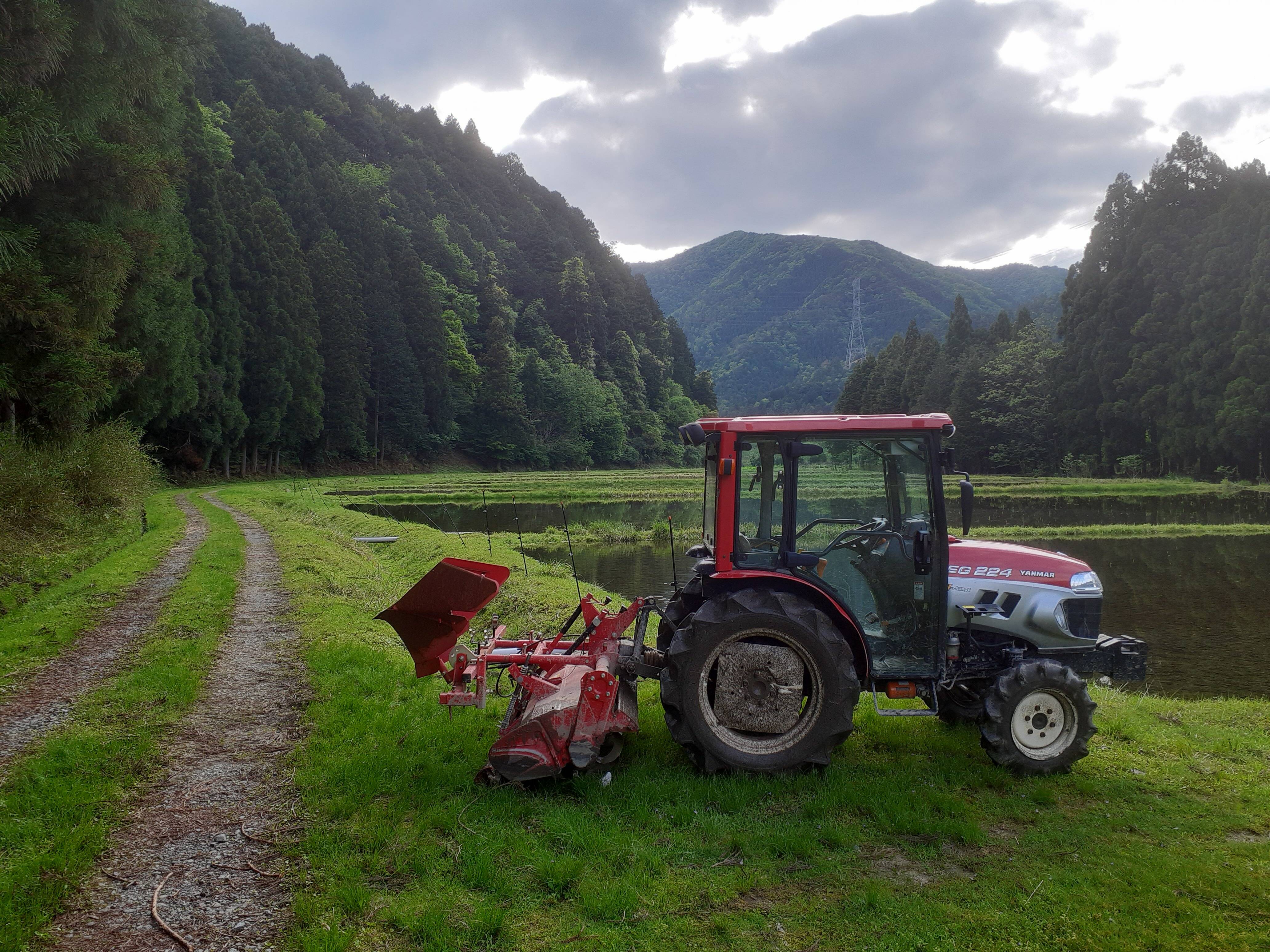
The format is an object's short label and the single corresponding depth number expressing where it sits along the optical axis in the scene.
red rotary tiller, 4.79
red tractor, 4.90
